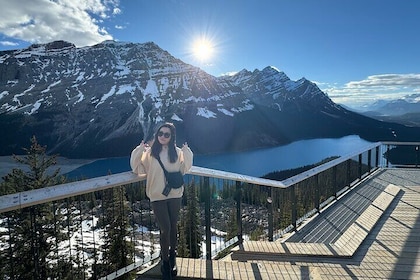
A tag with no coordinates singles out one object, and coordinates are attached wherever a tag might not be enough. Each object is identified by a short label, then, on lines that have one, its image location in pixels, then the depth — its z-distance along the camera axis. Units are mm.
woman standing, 2770
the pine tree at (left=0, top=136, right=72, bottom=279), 2232
